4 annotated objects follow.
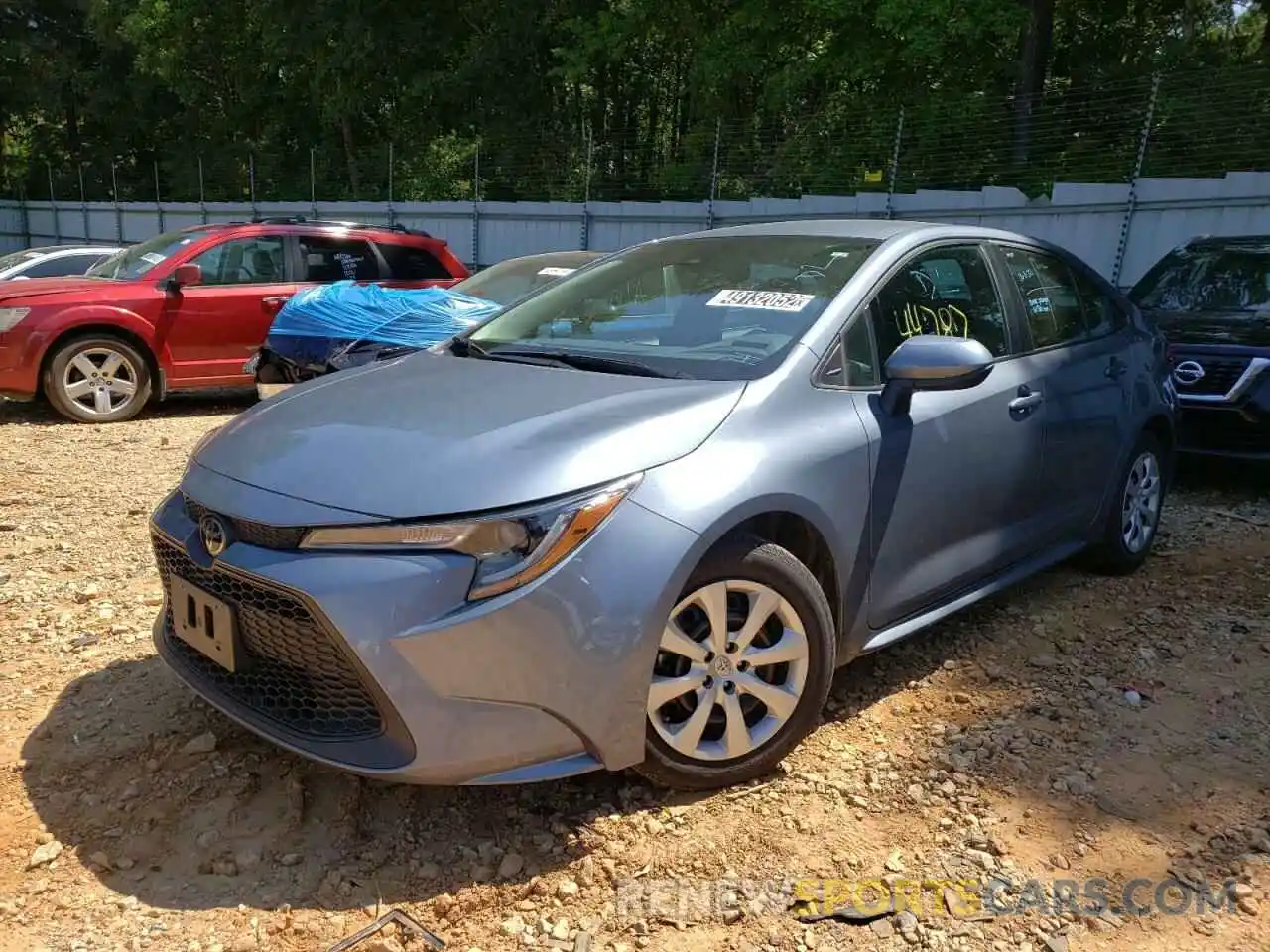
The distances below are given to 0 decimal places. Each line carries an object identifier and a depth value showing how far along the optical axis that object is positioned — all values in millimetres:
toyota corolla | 2145
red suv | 7090
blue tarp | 6668
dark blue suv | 5469
